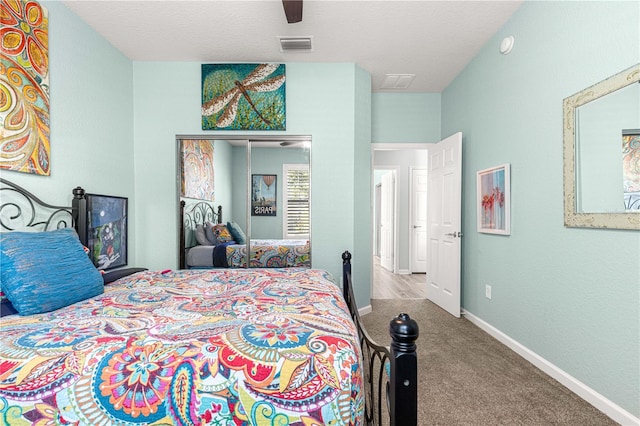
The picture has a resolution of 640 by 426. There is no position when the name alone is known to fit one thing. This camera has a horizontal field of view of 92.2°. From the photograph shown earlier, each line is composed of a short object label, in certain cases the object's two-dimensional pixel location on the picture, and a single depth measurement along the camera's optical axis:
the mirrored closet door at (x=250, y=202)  3.52
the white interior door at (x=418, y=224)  6.19
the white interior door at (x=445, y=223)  3.50
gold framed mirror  1.64
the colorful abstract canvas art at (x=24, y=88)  1.96
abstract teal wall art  3.47
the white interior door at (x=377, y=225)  7.99
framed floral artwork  2.75
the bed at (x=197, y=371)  0.92
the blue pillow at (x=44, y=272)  1.43
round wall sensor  2.67
